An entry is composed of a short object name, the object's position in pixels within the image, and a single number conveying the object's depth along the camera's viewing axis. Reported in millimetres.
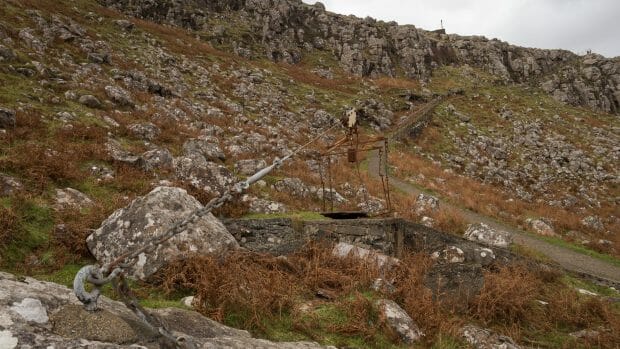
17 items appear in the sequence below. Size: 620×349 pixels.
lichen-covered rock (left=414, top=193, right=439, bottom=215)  16412
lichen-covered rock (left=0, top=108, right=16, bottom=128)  11531
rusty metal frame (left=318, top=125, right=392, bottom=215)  10125
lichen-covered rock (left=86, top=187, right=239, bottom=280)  6742
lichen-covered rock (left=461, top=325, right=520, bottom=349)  6719
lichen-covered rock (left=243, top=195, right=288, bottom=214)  11595
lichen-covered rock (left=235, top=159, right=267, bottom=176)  15805
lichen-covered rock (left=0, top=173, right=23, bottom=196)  7766
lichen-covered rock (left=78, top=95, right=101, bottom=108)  16906
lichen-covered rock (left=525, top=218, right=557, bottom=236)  18125
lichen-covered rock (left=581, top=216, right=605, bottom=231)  19605
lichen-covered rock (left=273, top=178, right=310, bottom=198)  14648
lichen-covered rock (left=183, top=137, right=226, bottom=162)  15820
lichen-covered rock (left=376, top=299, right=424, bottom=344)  6496
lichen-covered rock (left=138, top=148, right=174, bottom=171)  12102
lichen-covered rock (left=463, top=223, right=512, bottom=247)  13992
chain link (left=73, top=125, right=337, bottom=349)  2758
